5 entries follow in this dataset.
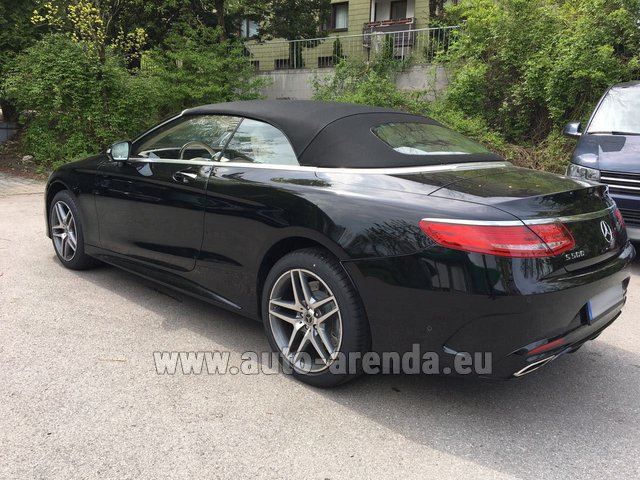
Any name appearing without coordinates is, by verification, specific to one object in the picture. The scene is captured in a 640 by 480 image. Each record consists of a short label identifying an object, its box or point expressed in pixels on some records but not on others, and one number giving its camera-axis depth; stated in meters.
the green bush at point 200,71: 12.76
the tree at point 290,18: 20.16
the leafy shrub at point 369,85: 12.11
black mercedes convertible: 2.35
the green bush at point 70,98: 10.26
